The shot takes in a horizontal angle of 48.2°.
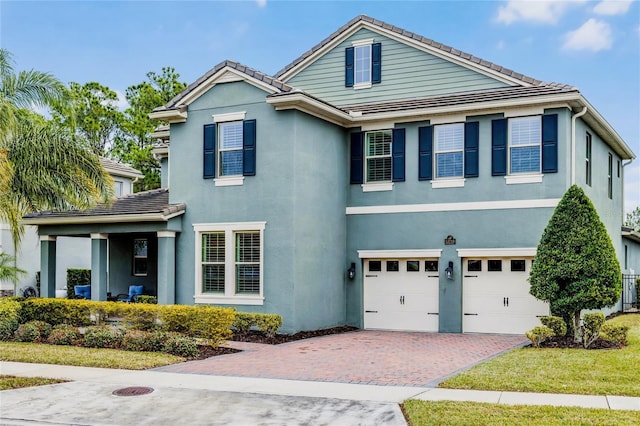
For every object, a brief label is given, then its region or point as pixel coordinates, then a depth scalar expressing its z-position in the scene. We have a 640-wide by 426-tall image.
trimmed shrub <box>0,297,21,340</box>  17.47
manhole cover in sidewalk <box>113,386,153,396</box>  10.95
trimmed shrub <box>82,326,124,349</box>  16.00
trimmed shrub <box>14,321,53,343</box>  17.05
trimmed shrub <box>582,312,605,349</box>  15.86
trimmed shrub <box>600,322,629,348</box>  16.06
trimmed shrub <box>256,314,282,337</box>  17.98
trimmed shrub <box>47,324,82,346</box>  16.55
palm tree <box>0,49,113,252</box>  17.38
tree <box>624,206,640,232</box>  58.41
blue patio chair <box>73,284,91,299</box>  25.92
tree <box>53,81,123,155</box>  47.81
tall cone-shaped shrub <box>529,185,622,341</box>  16.22
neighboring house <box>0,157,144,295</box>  31.72
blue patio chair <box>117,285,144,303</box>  24.45
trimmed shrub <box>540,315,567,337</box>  16.45
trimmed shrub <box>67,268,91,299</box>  31.81
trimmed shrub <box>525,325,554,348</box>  16.08
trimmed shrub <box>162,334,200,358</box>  14.86
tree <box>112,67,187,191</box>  46.53
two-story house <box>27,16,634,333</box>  19.25
